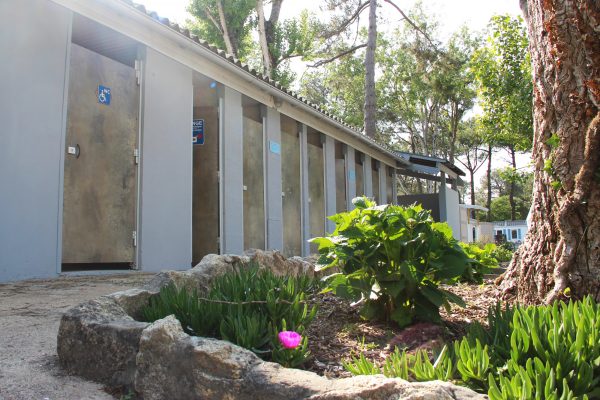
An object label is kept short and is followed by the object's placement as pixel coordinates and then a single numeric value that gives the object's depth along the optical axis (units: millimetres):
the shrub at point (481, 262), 4566
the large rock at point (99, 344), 2389
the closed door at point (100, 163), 6246
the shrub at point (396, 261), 2900
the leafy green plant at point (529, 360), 1605
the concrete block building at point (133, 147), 5246
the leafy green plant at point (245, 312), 2395
